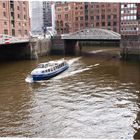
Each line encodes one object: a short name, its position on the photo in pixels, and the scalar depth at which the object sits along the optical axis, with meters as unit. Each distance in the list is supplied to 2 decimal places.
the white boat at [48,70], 34.56
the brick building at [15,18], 58.62
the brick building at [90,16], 104.94
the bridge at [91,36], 61.09
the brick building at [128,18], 75.69
